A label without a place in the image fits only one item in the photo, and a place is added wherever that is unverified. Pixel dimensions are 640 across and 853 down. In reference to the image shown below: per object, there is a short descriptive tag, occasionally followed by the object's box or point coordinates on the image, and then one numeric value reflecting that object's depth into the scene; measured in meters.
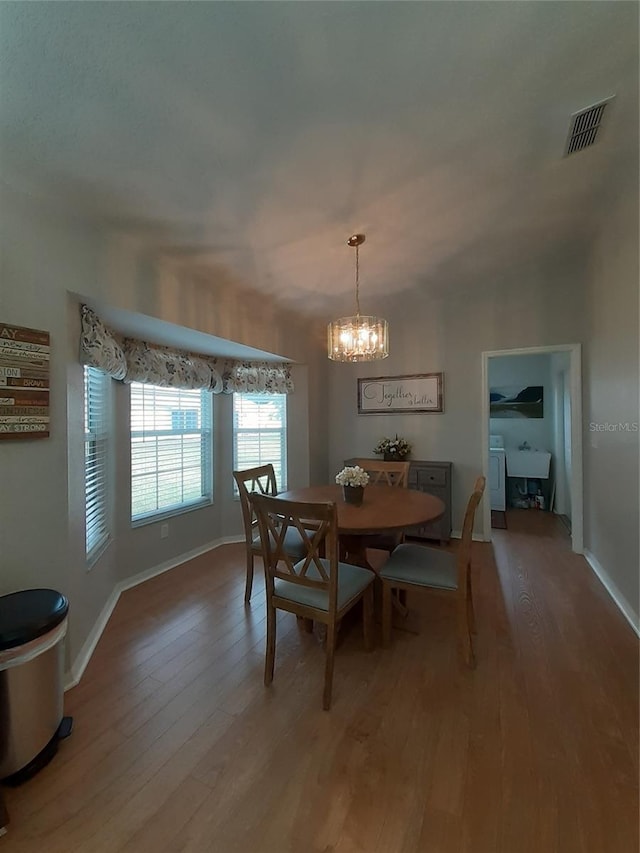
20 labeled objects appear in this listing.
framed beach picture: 5.38
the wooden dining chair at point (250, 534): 2.55
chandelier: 2.67
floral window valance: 2.13
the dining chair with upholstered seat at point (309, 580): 1.65
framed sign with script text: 4.17
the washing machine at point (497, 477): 4.91
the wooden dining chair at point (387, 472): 3.16
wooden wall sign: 1.57
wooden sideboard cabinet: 3.82
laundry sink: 5.13
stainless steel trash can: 1.31
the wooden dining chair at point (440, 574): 1.89
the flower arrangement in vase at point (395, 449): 4.21
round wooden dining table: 1.90
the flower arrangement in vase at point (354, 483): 2.35
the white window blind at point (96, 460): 2.46
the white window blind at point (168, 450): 3.18
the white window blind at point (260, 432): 4.09
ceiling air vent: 1.71
